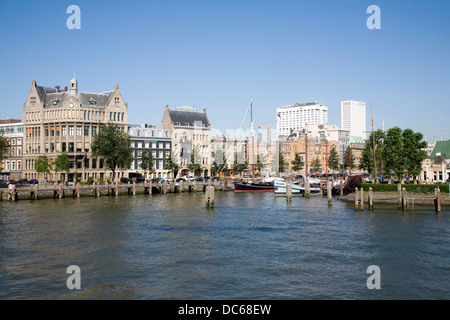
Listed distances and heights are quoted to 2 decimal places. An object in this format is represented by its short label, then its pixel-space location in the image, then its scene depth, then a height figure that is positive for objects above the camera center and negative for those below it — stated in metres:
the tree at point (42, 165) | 99.50 +1.05
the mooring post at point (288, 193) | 72.93 -3.97
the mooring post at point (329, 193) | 65.37 -3.72
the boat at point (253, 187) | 103.38 -4.19
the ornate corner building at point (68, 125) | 110.62 +11.04
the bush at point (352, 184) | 78.56 -2.79
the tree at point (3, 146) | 84.49 +4.51
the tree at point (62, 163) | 100.44 +1.47
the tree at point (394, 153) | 78.50 +2.55
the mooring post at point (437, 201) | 54.03 -3.99
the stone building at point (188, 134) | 137.12 +10.64
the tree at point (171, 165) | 123.80 +1.09
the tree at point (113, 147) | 96.50 +4.73
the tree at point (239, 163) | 138.88 +1.76
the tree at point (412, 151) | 77.44 +2.82
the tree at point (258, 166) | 151.19 +0.81
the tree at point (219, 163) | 133.38 +1.69
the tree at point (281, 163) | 153.38 +1.78
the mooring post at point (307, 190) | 84.81 -4.10
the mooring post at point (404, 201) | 56.89 -4.25
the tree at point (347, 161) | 176.20 +2.96
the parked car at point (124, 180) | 108.68 -2.58
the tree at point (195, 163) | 131.62 +1.75
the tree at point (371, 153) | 106.69 +3.66
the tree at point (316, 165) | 173.62 +1.17
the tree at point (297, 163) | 160.39 +1.83
